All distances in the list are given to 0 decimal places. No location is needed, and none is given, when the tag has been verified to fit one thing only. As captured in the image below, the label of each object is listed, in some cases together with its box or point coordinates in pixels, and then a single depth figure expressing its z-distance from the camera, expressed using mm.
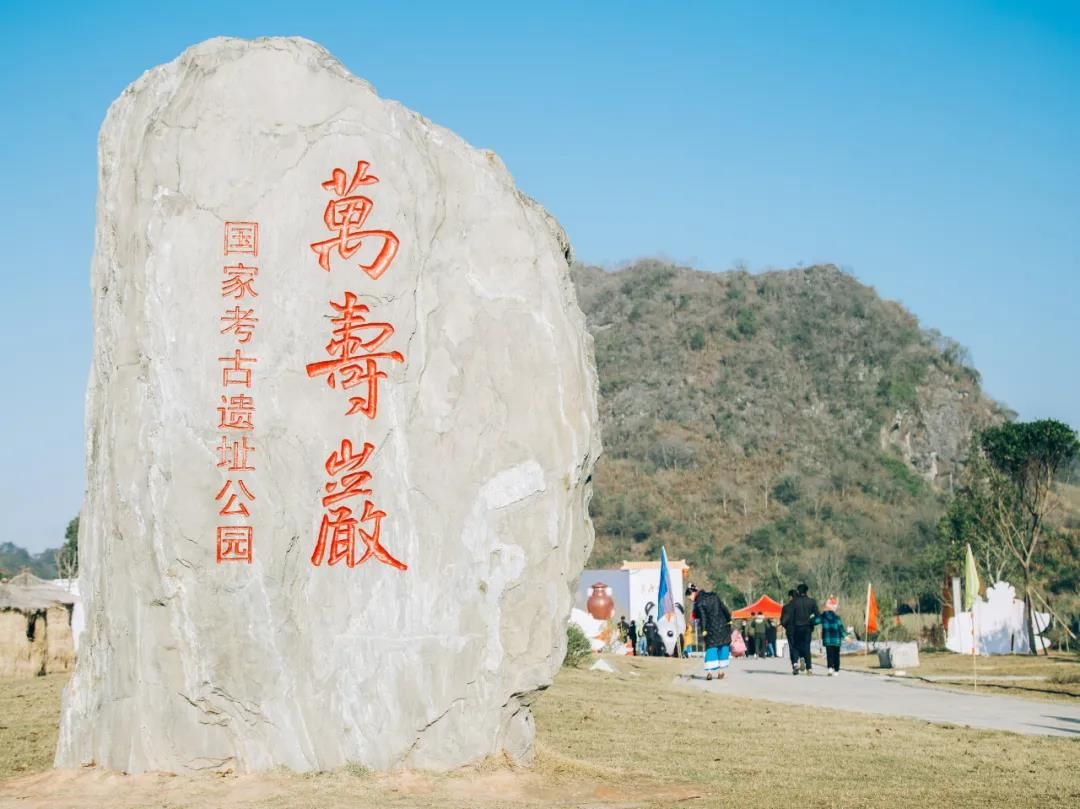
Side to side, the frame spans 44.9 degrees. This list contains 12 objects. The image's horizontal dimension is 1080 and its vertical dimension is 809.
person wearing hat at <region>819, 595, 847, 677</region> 22109
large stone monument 9648
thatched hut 19125
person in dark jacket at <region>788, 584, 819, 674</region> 20984
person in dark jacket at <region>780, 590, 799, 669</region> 21156
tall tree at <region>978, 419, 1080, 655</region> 37625
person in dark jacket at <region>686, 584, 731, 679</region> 19703
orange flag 32938
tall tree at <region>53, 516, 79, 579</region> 51556
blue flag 27281
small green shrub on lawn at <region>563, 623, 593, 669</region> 21234
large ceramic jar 40312
